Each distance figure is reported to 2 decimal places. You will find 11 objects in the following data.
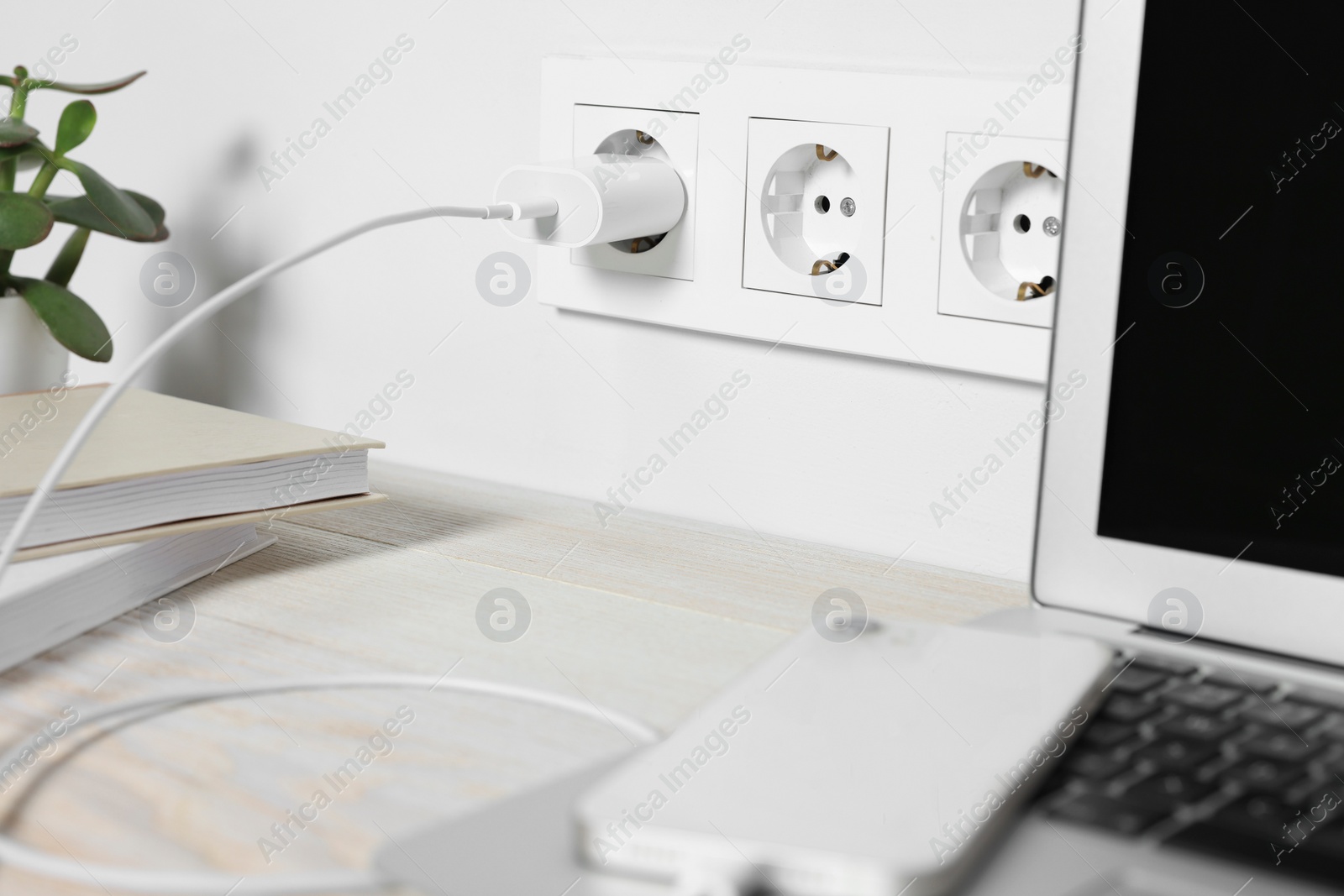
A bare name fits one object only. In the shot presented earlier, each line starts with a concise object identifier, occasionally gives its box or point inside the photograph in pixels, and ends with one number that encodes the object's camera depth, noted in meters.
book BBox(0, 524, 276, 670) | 1.02
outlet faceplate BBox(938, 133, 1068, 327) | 1.09
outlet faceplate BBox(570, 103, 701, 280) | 1.15
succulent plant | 1.18
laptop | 0.97
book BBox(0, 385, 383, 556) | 1.06
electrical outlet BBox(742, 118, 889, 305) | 1.11
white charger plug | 1.12
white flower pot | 1.19
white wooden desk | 0.95
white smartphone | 0.86
